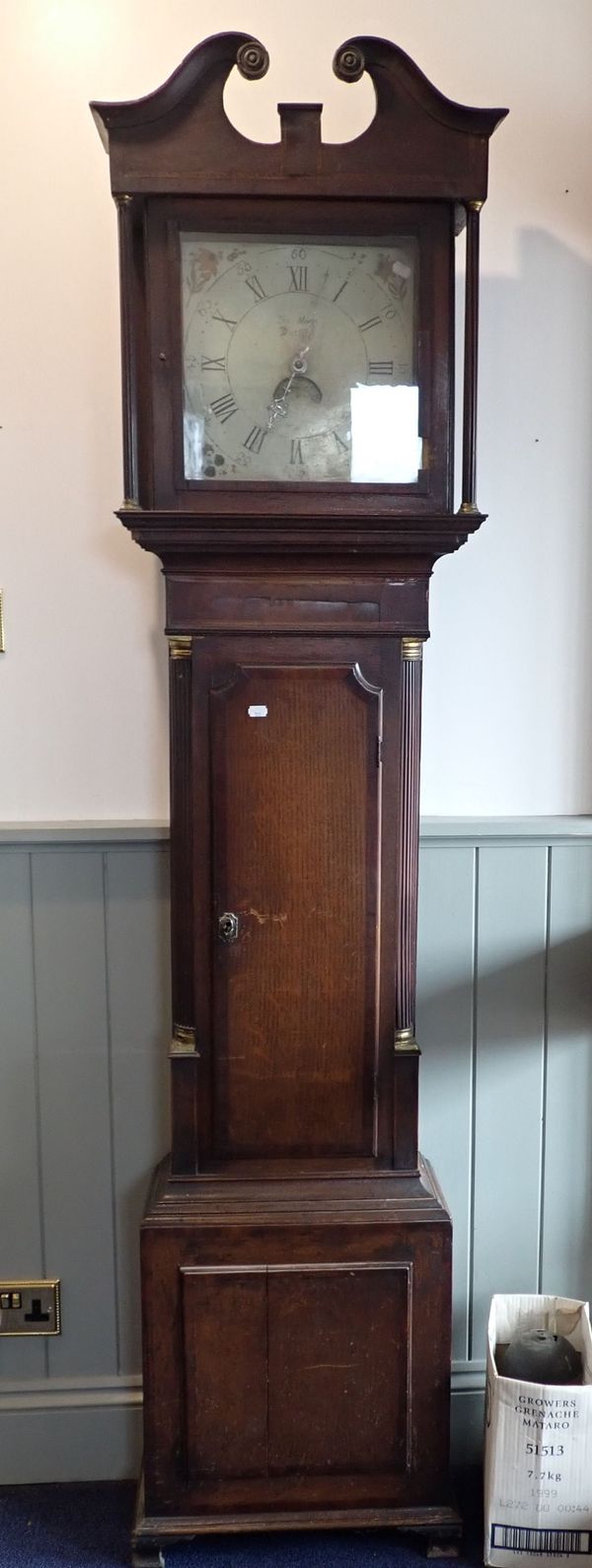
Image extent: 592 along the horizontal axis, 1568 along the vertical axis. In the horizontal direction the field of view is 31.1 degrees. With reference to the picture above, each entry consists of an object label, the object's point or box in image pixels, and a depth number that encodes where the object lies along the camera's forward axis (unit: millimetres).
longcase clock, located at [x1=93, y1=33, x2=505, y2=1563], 1402
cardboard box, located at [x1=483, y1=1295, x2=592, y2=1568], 1527
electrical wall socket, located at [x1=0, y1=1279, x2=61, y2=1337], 1787
